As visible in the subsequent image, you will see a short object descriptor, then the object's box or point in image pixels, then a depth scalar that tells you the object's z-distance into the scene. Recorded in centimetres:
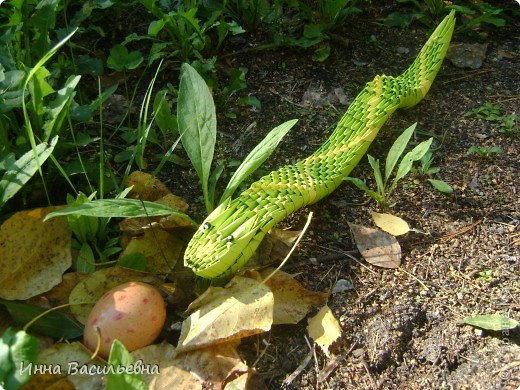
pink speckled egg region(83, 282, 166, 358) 48
